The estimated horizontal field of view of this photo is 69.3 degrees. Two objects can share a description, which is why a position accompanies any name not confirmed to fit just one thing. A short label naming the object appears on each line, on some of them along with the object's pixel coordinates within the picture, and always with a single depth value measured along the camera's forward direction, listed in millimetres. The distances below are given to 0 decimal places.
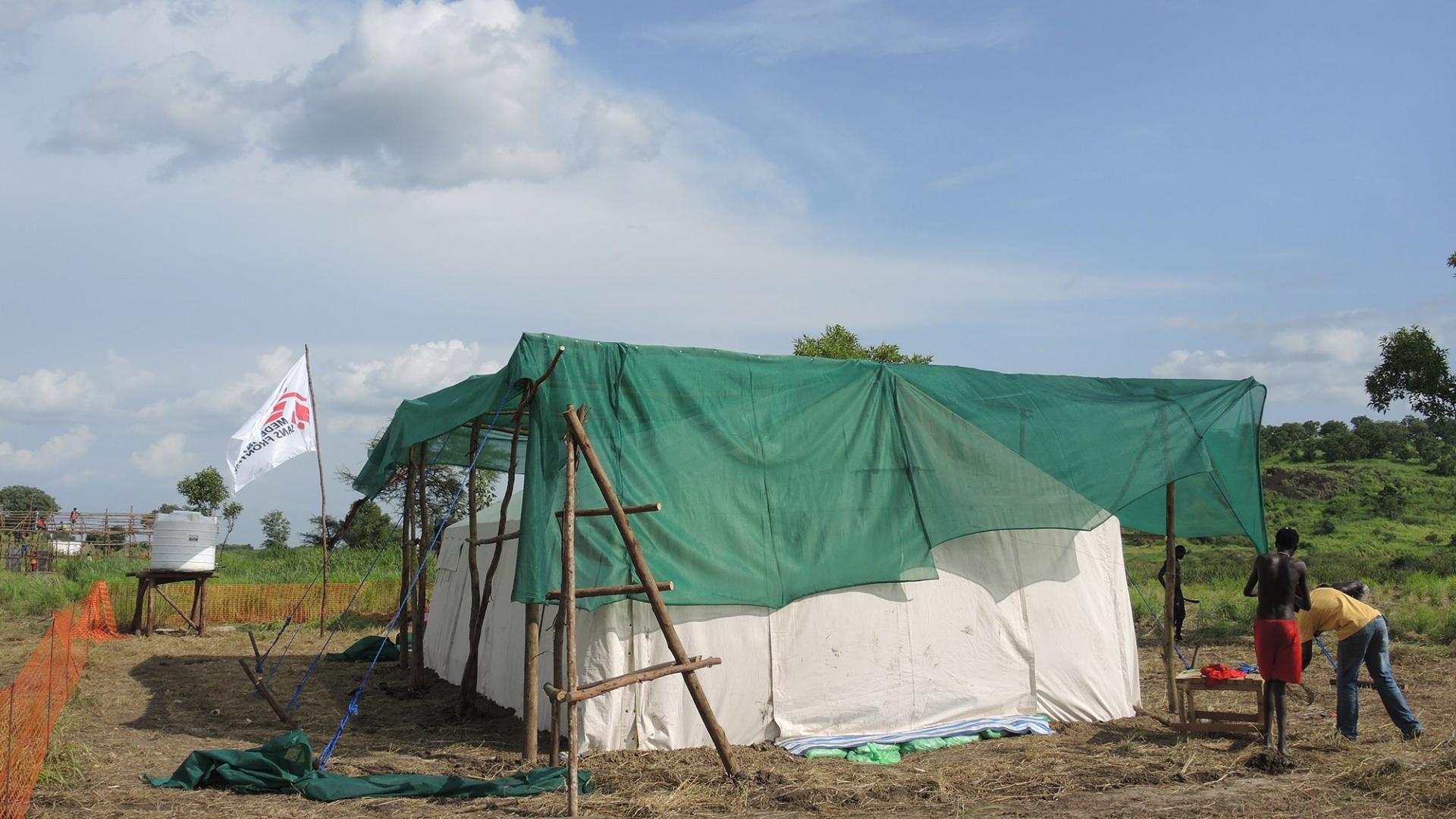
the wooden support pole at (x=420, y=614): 11586
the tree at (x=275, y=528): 52175
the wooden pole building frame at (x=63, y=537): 29219
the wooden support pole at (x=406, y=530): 12125
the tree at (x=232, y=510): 41750
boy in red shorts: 7539
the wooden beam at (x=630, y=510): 7324
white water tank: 16328
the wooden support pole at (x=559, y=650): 7602
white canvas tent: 8008
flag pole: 15344
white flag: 14438
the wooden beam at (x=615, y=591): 7234
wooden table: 8086
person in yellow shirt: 8164
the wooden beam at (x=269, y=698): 9320
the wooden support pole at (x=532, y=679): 7668
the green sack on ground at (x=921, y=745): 8289
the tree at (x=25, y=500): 66188
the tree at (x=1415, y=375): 18000
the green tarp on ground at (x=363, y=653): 14547
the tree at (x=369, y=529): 32219
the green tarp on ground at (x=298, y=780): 6824
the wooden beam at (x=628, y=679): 6656
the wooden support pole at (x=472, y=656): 9414
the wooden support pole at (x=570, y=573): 6711
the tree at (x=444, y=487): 25750
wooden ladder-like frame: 6785
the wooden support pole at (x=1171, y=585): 9281
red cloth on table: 8250
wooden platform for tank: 16516
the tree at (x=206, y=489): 42719
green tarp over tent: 8039
